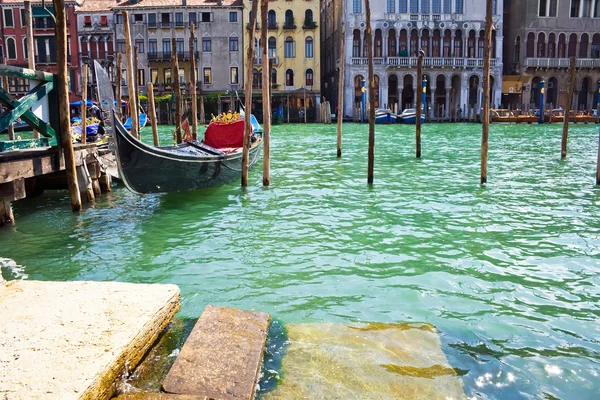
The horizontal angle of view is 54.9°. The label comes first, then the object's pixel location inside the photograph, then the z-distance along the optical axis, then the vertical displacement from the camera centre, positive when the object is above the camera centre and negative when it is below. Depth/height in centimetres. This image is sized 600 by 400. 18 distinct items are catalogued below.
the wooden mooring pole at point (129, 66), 1025 +74
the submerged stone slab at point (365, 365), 292 -142
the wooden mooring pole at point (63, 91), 632 +19
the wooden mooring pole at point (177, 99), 1296 +18
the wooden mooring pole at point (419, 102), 1392 +4
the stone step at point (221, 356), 263 -125
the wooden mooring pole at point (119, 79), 1549 +78
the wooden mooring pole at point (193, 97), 1472 +25
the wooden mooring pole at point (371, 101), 977 +6
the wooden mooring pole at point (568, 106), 1403 -10
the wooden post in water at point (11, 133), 869 -36
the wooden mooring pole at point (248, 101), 948 +8
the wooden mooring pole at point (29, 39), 919 +112
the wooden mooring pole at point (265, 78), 915 +44
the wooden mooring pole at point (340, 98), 1420 +16
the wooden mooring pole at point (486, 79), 920 +38
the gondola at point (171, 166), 763 -87
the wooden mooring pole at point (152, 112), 1227 -10
